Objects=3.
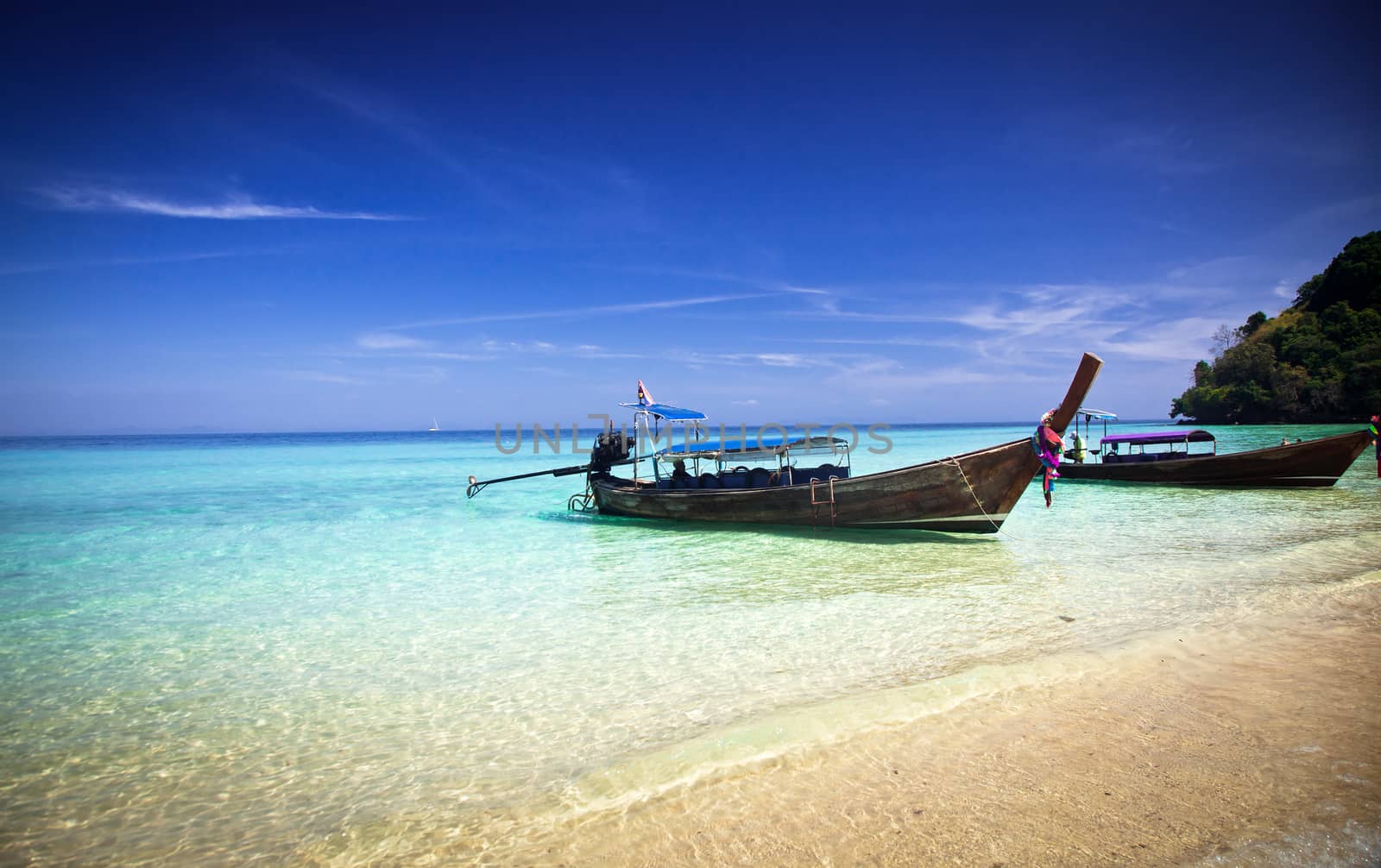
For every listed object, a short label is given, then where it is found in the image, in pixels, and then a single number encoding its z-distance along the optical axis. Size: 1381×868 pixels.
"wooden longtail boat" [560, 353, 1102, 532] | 12.65
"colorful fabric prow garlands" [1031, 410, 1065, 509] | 9.63
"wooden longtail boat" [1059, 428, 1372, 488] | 19.30
